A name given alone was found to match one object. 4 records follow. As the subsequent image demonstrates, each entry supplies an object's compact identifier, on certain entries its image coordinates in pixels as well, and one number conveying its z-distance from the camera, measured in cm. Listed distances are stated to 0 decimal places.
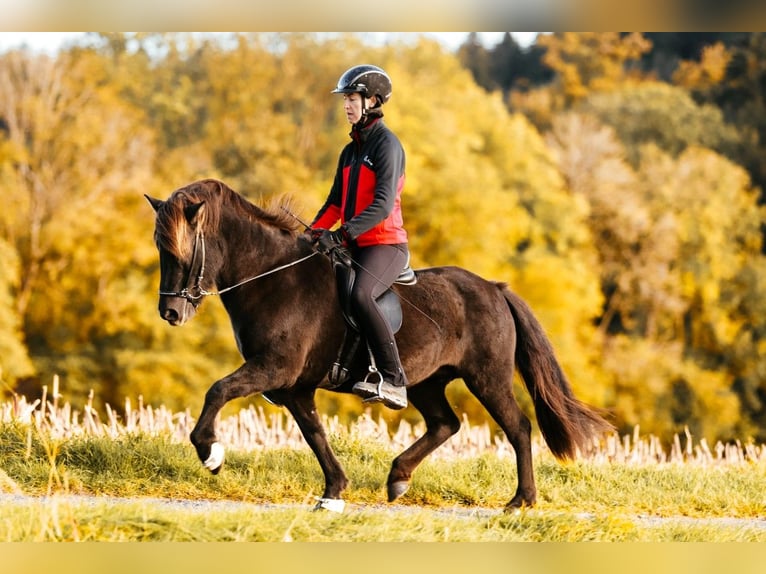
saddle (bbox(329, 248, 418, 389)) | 1543
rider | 1509
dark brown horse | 1458
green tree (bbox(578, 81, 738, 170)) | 9294
